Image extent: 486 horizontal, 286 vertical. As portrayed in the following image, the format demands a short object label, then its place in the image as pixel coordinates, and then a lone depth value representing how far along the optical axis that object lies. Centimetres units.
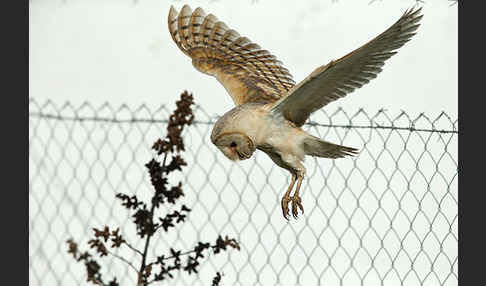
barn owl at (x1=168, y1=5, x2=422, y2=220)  1237
